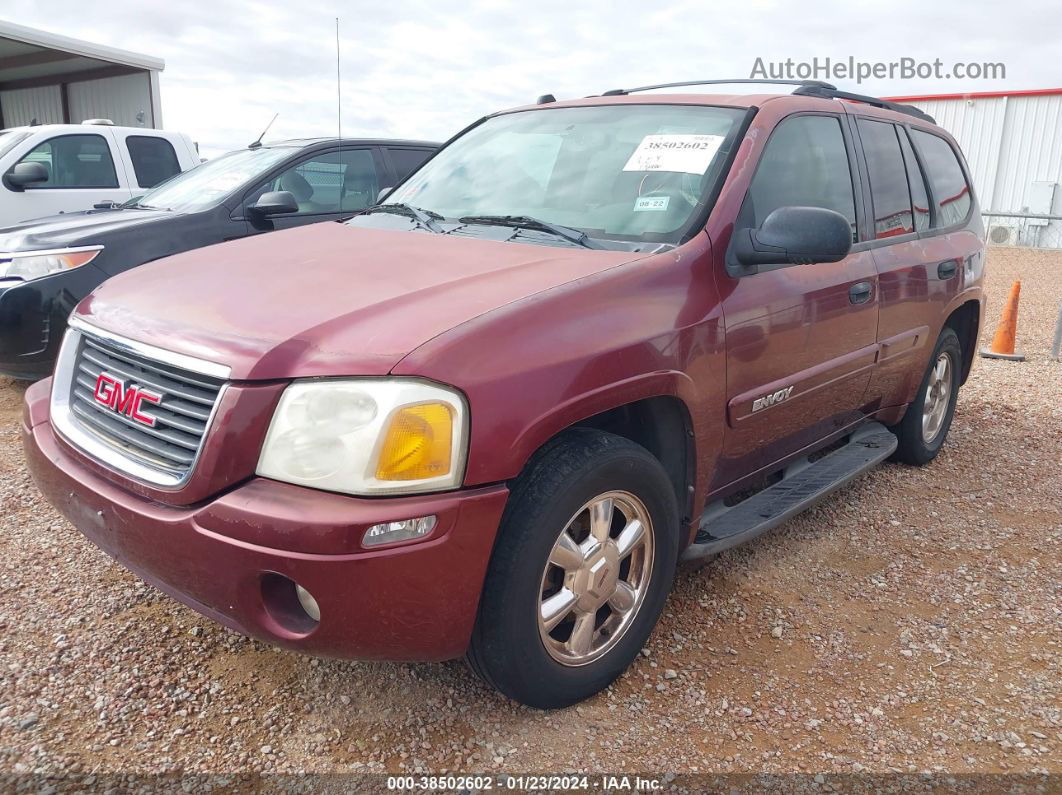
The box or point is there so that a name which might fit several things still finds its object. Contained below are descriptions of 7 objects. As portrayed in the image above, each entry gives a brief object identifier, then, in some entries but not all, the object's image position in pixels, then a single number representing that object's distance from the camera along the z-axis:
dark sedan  4.72
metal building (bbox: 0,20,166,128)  12.91
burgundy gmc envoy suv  1.88
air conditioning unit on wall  22.12
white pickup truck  7.21
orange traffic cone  7.47
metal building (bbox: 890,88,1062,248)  22.17
